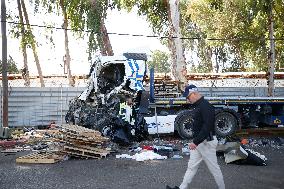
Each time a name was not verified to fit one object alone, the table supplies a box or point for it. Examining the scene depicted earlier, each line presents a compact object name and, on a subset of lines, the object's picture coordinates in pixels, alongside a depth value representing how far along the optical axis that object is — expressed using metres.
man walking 6.14
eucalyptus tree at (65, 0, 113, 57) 21.66
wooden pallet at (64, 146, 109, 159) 10.24
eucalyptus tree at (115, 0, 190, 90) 19.16
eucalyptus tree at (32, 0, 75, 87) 23.54
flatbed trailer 13.60
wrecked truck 12.61
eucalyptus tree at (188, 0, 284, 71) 27.08
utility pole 17.27
